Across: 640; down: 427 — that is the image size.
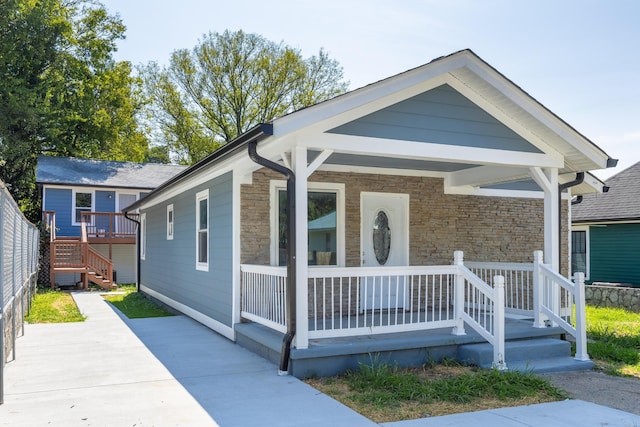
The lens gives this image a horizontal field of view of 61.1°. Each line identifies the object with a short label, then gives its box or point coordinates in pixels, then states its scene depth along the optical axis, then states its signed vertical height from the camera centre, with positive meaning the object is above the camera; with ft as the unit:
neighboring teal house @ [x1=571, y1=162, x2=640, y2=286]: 49.70 -0.98
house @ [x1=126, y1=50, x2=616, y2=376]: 20.76 +0.51
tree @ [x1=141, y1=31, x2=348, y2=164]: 104.68 +26.71
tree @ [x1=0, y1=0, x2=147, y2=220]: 81.71 +23.06
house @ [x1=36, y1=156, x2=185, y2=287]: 62.59 +2.33
